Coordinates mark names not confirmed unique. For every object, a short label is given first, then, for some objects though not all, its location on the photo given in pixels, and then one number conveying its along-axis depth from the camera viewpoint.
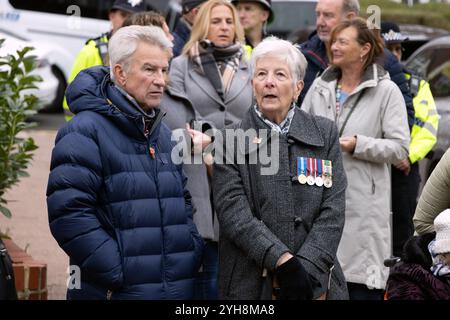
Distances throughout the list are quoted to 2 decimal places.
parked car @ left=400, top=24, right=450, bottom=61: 27.39
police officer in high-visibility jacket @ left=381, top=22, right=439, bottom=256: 14.59
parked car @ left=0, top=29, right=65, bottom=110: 33.81
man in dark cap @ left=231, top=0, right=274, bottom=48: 15.75
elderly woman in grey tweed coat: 10.35
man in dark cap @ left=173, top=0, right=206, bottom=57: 15.06
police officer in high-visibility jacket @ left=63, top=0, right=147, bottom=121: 14.56
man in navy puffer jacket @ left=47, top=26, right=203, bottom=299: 9.97
